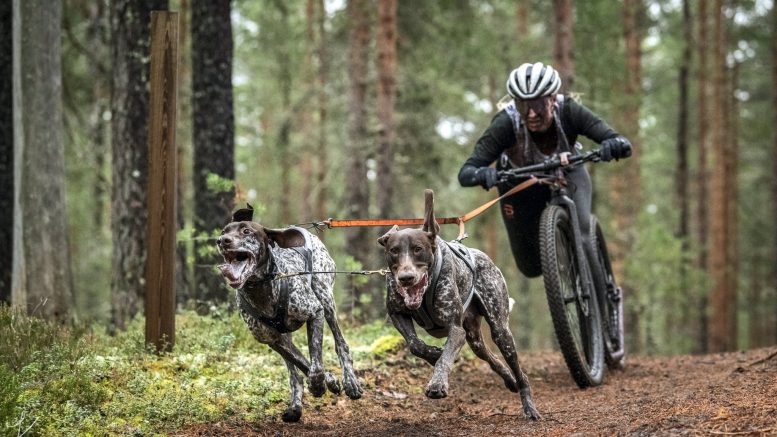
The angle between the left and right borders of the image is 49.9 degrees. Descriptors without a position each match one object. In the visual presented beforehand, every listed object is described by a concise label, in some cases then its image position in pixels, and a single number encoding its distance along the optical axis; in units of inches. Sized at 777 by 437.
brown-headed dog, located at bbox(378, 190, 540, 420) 205.0
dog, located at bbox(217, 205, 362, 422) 208.8
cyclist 297.3
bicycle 290.8
